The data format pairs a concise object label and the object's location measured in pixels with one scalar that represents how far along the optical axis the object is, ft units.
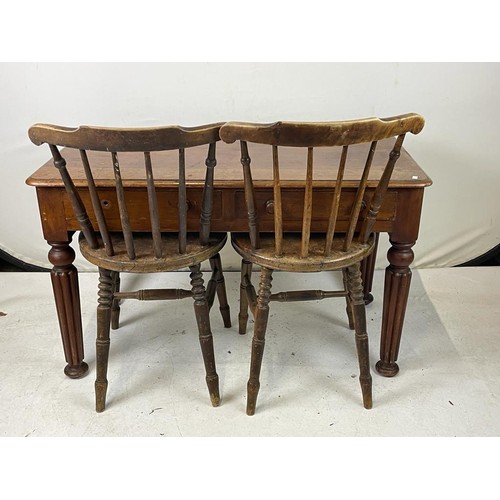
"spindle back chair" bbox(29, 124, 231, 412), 5.03
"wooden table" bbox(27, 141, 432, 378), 5.99
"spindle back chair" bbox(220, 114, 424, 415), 4.89
